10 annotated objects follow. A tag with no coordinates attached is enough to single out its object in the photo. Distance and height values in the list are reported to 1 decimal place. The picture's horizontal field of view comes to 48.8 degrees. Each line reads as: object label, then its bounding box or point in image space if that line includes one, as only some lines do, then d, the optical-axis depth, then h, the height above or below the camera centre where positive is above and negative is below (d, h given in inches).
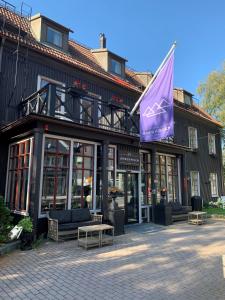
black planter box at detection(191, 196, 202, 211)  569.6 -25.7
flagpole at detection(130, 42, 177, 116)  360.5 +188.1
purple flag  330.6 +115.8
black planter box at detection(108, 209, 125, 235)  336.5 -38.4
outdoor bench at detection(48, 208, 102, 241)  285.4 -37.3
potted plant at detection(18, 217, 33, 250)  262.8 -46.2
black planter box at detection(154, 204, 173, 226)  418.3 -38.6
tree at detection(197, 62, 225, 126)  960.3 +384.8
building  312.5 +75.0
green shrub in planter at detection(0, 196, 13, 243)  251.3 -30.9
